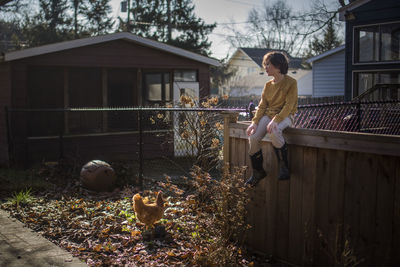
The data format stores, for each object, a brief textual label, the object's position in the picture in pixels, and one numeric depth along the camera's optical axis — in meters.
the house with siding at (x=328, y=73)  24.06
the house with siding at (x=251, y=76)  37.38
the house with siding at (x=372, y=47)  12.68
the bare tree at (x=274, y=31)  40.62
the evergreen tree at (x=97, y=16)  34.34
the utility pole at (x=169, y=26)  29.29
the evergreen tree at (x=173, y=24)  31.36
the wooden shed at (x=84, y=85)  11.52
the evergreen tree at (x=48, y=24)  30.45
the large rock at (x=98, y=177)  7.86
